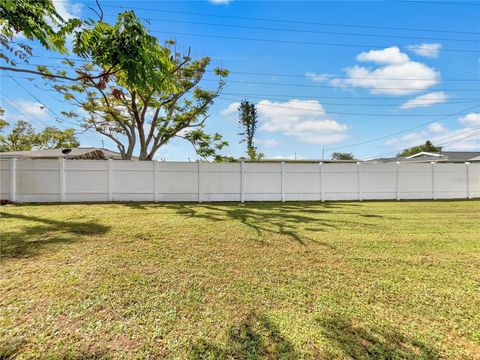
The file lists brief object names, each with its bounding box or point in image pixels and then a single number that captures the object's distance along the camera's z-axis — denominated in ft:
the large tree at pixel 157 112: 44.50
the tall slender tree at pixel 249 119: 120.16
